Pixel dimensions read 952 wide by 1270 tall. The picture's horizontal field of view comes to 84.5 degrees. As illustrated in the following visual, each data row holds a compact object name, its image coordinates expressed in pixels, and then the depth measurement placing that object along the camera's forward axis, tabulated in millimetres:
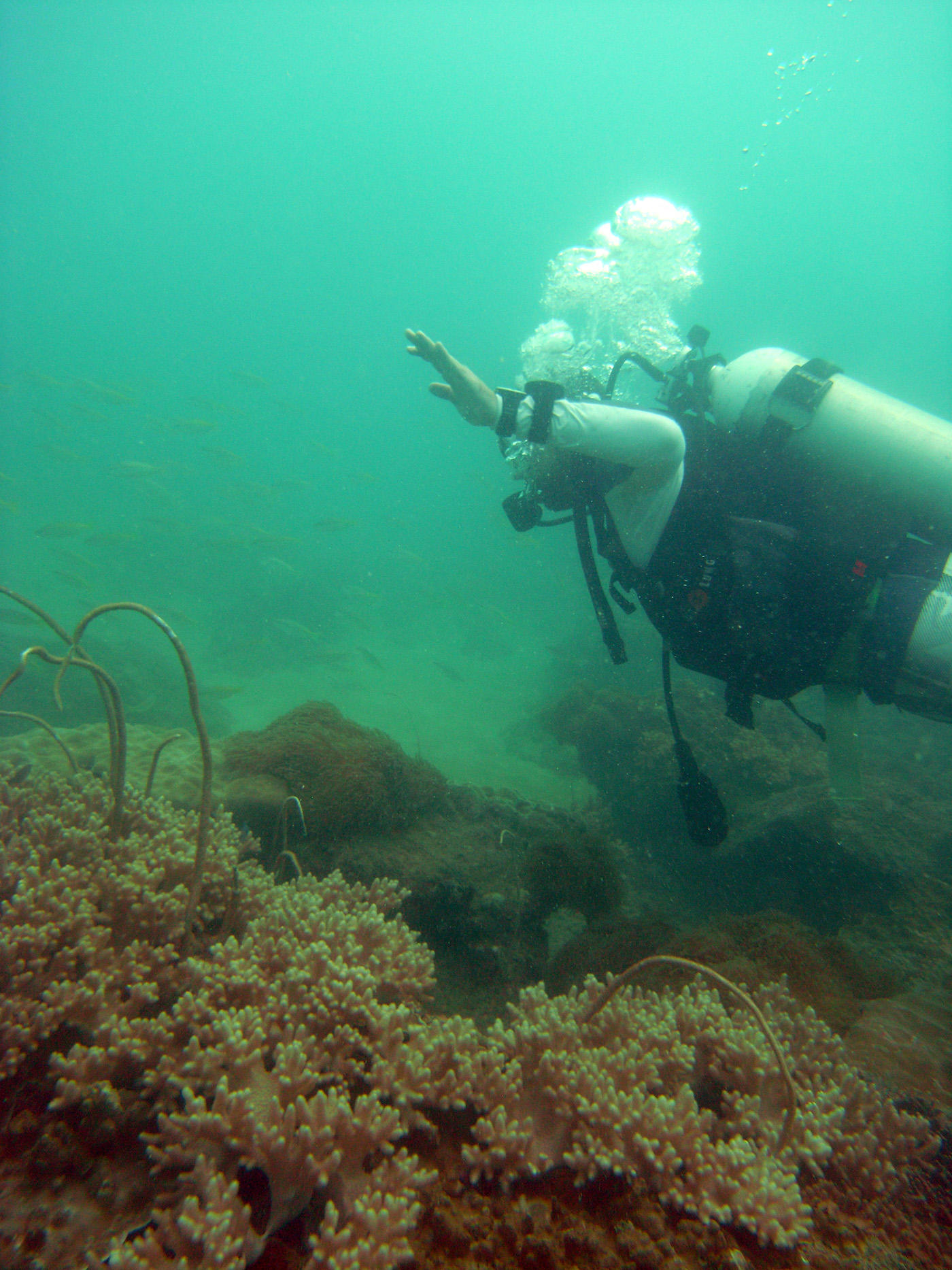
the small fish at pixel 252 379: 21859
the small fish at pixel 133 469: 18516
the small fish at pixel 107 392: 19359
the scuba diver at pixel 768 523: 2830
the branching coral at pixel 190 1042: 1229
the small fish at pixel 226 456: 20389
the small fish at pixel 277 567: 19922
